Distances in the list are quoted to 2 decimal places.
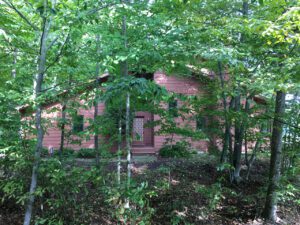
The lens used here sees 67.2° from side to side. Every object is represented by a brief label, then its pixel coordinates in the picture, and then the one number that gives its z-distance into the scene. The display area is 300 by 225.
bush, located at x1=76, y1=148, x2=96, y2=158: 9.08
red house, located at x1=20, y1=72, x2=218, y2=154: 10.55
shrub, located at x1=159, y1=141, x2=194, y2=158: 6.41
